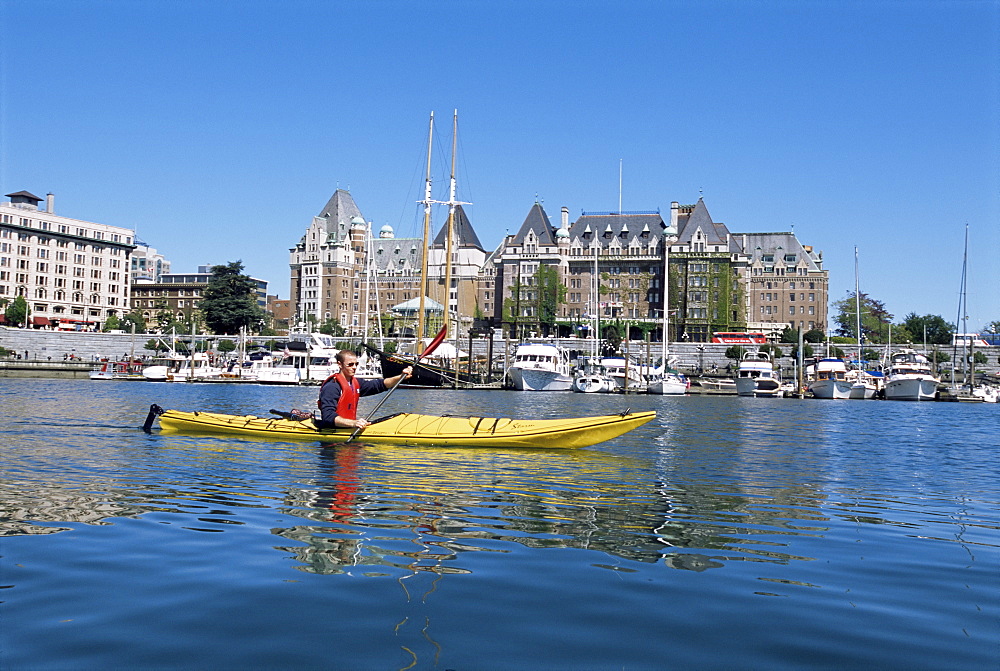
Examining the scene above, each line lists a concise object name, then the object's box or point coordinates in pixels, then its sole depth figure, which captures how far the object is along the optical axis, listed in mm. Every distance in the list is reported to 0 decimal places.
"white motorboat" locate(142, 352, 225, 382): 78894
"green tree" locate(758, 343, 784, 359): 100312
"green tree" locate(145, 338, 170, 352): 115750
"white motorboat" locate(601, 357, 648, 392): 72000
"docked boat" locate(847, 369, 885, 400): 66000
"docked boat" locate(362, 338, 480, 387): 60469
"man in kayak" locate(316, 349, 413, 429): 18188
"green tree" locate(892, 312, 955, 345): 124250
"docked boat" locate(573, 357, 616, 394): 70000
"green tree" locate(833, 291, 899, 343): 134000
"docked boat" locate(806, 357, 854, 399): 65375
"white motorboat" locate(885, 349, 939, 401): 64625
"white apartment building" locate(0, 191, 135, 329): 130375
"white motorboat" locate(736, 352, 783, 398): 68375
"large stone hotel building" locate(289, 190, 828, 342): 121312
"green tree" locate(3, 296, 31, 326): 117625
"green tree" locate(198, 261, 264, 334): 118375
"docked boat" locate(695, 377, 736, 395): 76812
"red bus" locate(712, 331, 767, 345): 110562
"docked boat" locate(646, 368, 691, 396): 69125
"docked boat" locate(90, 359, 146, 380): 80875
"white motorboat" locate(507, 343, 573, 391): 70375
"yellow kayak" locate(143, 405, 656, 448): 18359
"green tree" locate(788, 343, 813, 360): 98638
